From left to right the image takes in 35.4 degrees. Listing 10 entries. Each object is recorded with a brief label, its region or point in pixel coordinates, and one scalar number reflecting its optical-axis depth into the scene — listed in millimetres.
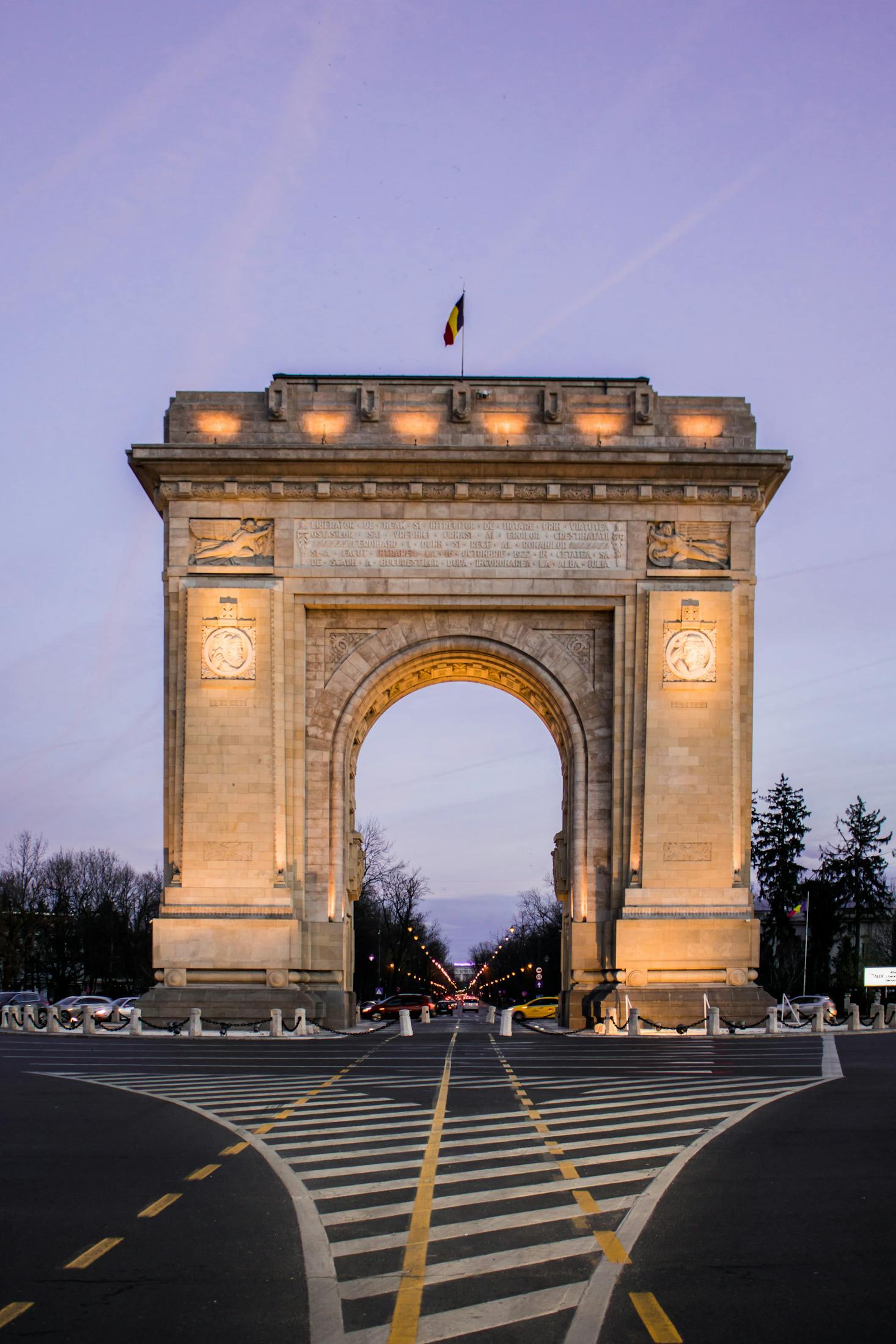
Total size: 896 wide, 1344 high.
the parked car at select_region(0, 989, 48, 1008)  57750
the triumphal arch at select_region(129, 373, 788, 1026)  39688
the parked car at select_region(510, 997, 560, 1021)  55375
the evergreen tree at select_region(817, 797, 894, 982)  82062
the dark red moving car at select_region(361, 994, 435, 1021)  55844
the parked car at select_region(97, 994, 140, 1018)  52906
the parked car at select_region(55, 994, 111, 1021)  50125
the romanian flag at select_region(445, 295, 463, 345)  43750
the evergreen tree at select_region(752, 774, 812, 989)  80062
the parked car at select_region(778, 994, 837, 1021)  48903
